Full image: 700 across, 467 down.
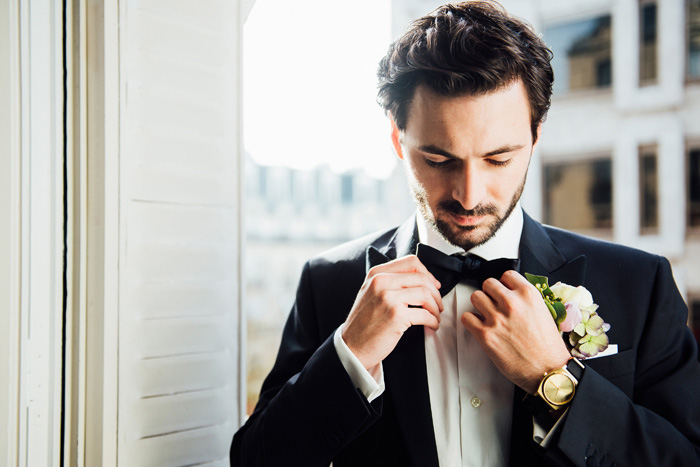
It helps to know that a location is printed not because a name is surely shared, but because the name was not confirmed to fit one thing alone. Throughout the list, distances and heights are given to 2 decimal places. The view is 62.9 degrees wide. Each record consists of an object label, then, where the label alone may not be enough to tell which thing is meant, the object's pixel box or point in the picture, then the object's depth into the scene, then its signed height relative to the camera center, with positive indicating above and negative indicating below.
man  1.03 -0.20
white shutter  1.29 +0.01
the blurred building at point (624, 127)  8.68 +1.82
